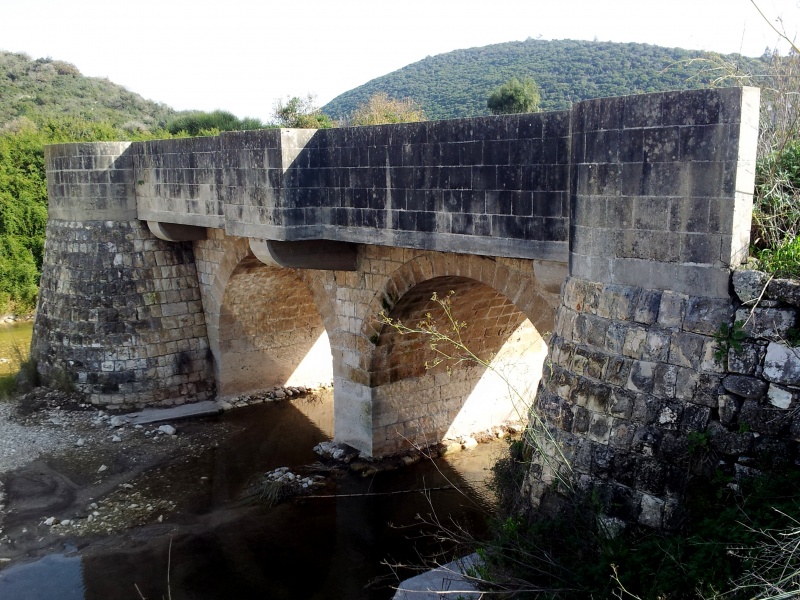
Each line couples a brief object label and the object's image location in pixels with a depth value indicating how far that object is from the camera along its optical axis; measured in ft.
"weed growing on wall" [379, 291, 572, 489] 17.21
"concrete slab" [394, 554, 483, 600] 18.25
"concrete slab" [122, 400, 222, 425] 38.91
